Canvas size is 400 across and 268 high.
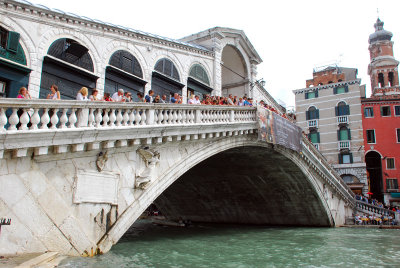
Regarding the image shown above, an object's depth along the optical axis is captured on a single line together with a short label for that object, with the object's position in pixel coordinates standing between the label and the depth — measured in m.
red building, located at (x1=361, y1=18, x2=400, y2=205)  30.06
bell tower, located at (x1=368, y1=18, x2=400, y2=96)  35.05
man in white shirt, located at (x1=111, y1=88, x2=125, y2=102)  8.79
